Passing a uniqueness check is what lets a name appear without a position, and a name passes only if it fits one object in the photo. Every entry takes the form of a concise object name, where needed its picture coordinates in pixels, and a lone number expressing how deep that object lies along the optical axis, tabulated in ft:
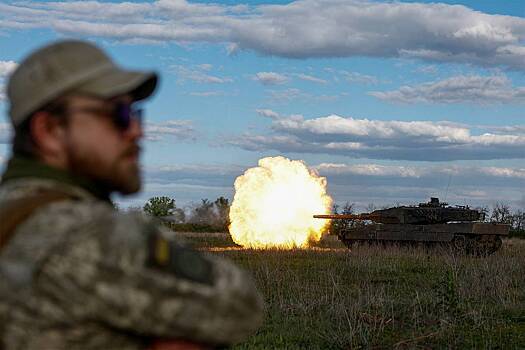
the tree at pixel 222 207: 189.69
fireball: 105.60
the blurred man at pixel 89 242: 5.18
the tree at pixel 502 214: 178.47
